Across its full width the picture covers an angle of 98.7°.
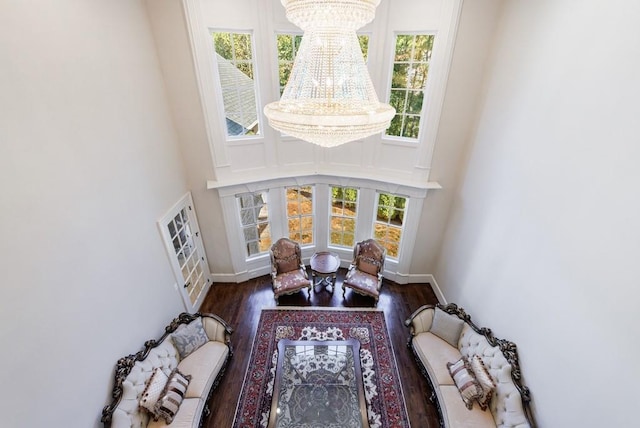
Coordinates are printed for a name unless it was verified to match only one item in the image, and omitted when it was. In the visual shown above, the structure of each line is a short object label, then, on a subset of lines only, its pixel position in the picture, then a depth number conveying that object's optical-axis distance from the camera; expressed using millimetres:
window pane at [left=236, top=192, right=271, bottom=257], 5324
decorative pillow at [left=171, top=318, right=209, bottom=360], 3830
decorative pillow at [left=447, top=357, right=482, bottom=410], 3281
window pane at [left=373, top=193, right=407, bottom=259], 5332
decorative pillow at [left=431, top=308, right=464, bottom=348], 3998
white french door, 4152
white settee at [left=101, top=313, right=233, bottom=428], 2891
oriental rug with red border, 3617
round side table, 5277
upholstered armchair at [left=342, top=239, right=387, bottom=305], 5125
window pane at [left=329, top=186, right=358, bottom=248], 5594
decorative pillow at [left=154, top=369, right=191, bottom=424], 3098
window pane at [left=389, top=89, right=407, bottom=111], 4480
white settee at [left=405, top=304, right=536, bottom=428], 2986
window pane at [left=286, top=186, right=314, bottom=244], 5660
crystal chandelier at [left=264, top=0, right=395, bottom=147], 1977
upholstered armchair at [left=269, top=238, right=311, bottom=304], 5172
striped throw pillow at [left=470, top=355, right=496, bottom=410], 3230
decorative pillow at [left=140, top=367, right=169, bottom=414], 3029
